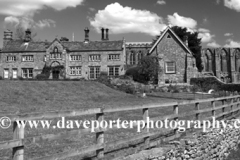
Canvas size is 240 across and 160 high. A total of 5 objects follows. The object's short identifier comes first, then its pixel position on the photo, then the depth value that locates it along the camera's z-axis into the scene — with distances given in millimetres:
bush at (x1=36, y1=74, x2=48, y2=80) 44516
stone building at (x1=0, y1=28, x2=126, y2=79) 46625
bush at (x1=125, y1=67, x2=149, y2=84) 38125
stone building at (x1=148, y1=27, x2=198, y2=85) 39031
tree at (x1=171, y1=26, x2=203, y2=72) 56094
